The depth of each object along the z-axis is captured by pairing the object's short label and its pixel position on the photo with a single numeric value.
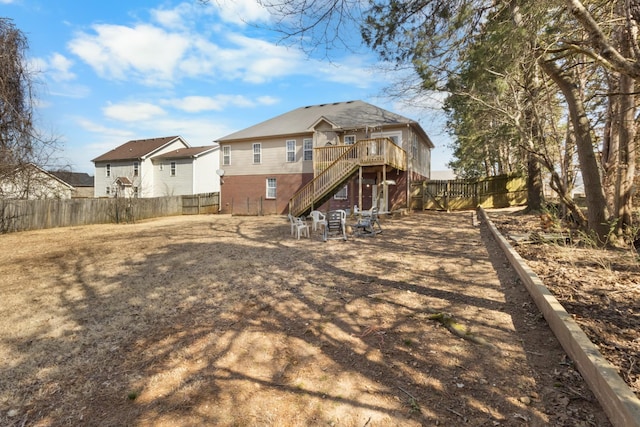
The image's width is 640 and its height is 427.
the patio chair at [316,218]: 10.77
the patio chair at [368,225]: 10.57
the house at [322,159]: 15.91
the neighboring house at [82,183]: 37.22
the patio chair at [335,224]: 10.23
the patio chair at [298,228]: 10.59
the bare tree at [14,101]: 7.57
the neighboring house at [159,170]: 29.44
